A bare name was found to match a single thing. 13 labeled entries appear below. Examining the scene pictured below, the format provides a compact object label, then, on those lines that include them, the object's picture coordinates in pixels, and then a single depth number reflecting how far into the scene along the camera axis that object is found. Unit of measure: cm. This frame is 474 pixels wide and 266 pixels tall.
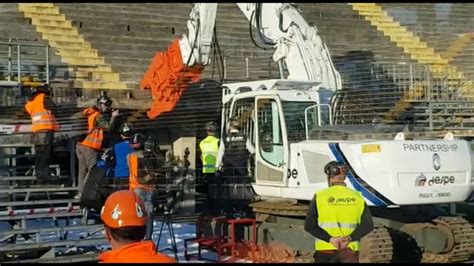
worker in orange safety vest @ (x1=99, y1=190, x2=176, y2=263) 337
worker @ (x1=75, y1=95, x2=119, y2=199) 1153
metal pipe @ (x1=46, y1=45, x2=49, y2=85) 1605
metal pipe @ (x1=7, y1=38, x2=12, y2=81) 1564
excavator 969
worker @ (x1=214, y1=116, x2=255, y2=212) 1153
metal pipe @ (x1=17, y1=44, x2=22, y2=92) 1522
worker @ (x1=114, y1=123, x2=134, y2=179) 1111
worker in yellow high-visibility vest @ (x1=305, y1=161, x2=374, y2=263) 646
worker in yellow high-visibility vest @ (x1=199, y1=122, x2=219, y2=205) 1258
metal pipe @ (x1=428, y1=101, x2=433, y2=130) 1567
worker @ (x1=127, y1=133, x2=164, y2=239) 1043
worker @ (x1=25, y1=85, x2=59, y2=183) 1184
